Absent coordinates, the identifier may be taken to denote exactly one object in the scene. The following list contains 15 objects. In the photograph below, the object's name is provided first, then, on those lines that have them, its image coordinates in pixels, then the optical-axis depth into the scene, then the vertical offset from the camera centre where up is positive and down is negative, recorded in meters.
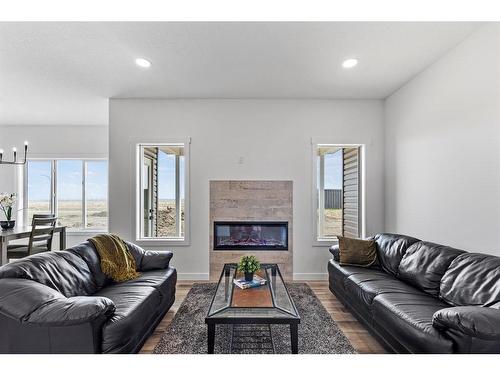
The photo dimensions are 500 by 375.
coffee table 1.82 -0.90
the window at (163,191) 4.23 +0.00
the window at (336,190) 4.20 +0.02
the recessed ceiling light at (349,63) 2.78 +1.43
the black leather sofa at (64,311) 1.51 -0.79
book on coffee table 2.37 -0.87
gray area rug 2.05 -1.27
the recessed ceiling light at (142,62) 2.79 +1.43
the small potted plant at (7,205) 3.70 -0.22
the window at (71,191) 5.33 +0.00
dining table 3.24 -0.59
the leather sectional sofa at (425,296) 1.40 -0.82
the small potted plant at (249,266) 2.46 -0.73
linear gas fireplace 3.90 -0.67
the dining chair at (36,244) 3.54 -0.77
